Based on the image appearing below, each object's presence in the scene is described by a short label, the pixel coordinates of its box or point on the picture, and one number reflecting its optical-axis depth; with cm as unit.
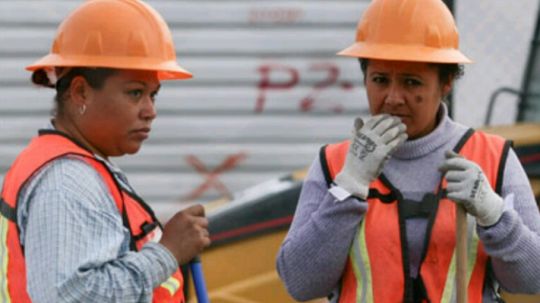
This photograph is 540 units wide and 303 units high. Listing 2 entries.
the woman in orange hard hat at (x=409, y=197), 652
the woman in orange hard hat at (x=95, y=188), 566
